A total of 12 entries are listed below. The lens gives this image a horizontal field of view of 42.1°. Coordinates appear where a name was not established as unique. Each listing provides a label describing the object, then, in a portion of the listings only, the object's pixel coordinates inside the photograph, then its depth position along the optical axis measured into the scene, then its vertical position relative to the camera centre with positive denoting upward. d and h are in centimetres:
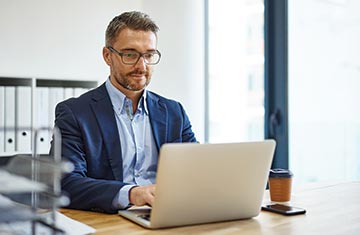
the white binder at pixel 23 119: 268 +6
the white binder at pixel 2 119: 262 +6
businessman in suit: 174 +4
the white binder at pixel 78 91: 294 +23
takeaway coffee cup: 159 -20
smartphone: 140 -25
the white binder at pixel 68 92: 289 +23
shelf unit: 264 +11
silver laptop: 112 -14
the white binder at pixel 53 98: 285 +19
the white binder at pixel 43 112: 279 +10
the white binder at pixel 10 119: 265 +6
